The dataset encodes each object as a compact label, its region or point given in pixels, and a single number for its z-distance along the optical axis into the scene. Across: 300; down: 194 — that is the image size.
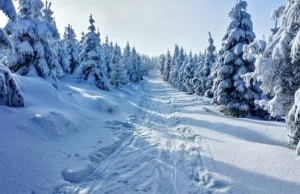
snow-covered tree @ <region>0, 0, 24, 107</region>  6.58
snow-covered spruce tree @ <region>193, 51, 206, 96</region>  33.36
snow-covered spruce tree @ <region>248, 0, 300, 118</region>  7.28
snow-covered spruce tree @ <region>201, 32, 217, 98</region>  31.81
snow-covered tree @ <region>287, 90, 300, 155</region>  7.51
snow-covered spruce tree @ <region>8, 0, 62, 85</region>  14.37
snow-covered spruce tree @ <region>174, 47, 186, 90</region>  51.59
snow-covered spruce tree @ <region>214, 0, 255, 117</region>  16.10
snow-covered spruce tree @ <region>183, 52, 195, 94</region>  42.15
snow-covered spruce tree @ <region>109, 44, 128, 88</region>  31.57
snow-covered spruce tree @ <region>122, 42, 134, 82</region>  54.25
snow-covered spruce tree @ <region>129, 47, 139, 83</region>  55.89
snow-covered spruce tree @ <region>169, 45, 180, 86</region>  60.95
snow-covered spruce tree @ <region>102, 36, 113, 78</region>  45.08
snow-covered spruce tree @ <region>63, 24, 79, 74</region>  34.88
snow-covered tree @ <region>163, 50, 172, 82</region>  76.36
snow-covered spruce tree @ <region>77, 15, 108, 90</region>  24.99
